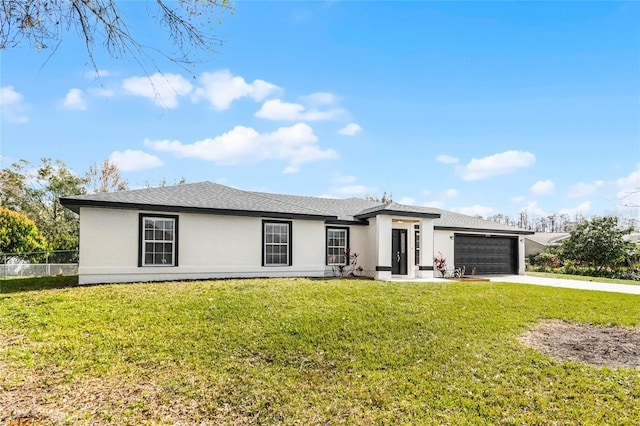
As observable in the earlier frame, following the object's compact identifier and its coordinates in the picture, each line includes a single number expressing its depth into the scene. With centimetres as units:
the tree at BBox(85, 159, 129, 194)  3055
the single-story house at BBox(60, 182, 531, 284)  1274
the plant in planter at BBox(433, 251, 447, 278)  1886
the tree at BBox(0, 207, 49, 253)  1877
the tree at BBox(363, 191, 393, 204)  4509
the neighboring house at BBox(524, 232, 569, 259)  3349
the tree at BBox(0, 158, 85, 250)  2744
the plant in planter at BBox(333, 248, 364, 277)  1664
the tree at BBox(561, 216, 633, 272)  2330
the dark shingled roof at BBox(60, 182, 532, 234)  1284
